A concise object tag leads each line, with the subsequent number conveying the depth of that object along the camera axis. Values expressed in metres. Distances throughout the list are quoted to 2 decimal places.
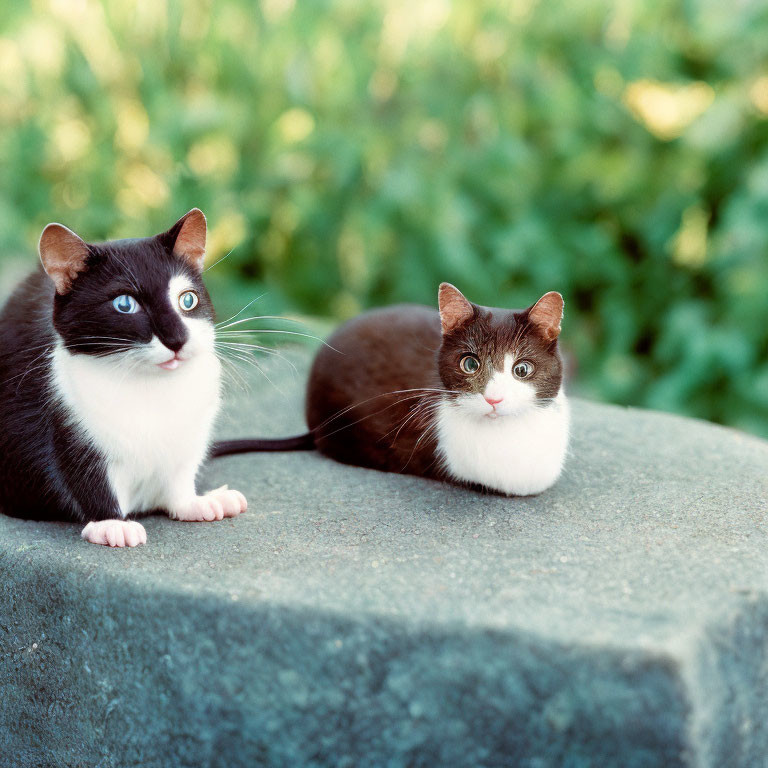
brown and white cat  1.96
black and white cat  1.88
